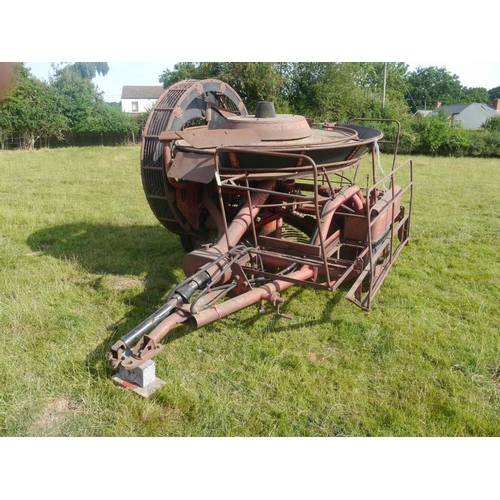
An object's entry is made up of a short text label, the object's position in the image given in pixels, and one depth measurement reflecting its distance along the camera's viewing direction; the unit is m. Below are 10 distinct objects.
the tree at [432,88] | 61.59
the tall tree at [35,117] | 21.42
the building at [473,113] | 44.94
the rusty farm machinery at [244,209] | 3.55
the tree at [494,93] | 70.64
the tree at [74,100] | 24.82
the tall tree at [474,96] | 64.06
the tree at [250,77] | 22.16
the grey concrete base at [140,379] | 3.21
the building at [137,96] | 56.86
